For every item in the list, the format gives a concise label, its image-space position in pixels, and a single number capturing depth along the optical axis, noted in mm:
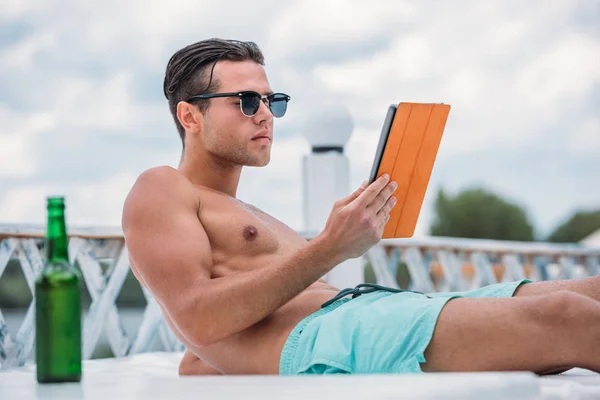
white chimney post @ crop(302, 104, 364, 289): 4160
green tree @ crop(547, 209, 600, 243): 37438
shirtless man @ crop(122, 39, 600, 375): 1746
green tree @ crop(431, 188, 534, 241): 38312
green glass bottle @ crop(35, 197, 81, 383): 1358
